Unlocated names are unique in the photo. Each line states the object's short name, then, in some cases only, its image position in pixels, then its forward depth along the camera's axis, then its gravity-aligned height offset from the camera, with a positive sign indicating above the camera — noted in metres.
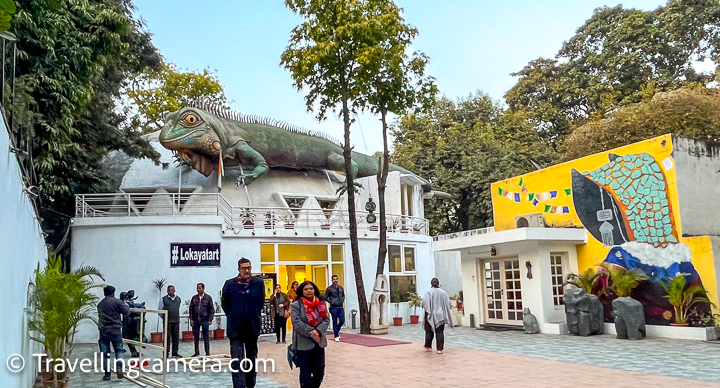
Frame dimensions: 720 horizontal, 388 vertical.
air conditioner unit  15.62 +1.34
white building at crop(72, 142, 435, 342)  15.63 +1.45
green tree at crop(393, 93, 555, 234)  29.36 +6.10
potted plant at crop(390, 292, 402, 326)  19.50 -0.79
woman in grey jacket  6.06 -0.52
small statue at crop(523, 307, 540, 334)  14.32 -1.24
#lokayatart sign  15.84 +0.83
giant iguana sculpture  19.00 +4.78
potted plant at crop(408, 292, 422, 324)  19.52 -0.86
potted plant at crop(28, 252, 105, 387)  7.30 -0.24
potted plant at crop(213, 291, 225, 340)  15.49 -1.11
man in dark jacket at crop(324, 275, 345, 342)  13.76 -0.49
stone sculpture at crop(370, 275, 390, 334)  15.69 -0.76
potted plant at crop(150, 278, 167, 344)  15.12 -0.02
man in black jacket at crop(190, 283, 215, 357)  11.03 -0.52
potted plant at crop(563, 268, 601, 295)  13.93 -0.24
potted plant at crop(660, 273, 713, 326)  12.14 -0.63
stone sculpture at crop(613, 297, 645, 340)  12.45 -1.06
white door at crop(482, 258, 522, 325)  15.45 -0.48
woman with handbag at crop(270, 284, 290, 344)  13.42 -0.60
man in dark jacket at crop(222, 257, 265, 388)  6.66 -0.33
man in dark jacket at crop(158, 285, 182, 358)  11.23 -0.49
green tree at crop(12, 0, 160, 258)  12.04 +4.76
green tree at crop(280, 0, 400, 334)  15.38 +5.87
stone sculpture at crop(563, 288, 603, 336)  13.37 -0.96
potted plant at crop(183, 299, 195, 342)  15.07 -1.25
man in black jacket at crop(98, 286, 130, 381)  8.62 -0.52
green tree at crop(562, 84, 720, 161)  21.67 +5.52
